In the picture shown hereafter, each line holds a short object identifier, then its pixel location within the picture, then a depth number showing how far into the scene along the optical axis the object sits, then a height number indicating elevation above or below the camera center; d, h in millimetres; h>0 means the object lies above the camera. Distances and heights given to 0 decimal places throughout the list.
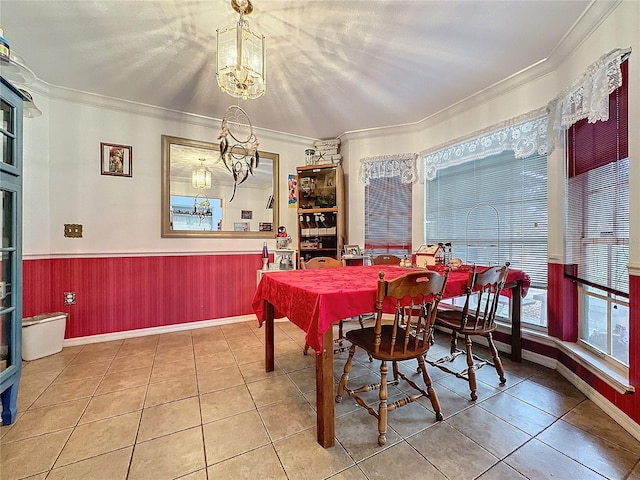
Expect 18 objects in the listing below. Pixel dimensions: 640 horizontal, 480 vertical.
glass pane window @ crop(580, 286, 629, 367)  1763 -590
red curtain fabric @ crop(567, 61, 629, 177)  1666 +711
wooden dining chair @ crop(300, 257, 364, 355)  2654 -237
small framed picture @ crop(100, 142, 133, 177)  3004 +906
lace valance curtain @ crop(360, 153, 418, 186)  3621 +1000
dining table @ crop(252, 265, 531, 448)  1405 -365
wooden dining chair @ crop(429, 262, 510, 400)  1851 -620
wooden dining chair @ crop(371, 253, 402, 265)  2967 -222
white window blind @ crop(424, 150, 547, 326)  2494 +273
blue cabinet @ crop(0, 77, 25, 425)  1600 -77
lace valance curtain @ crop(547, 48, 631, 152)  1648 +1002
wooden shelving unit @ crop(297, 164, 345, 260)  3895 +428
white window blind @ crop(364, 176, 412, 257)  3668 +327
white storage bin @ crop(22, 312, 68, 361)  2463 -881
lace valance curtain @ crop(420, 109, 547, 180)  2408 +1000
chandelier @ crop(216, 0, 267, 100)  1700 +1180
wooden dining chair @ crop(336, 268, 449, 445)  1451 -572
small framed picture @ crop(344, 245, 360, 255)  3758 -138
